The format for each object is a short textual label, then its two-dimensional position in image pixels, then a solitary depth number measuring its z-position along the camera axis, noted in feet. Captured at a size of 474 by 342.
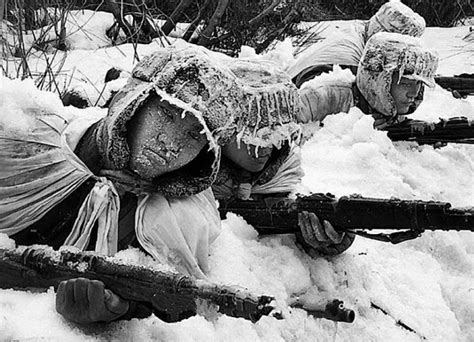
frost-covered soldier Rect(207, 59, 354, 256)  7.07
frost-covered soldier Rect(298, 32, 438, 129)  13.80
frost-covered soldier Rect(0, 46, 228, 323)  6.07
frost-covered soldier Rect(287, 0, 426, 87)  15.57
